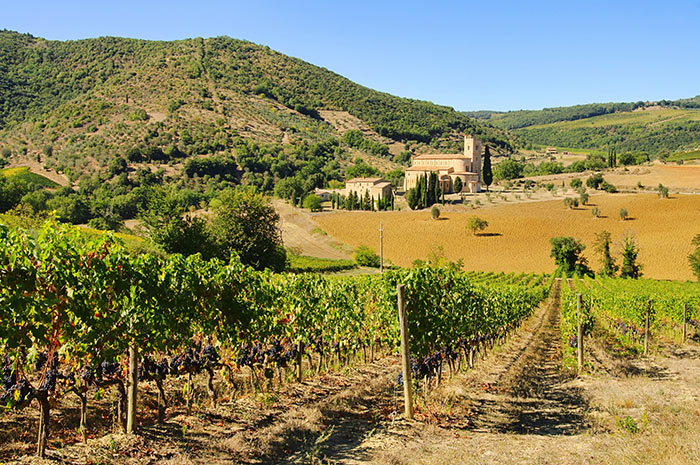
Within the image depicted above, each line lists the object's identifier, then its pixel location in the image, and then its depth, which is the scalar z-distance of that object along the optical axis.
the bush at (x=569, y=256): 57.66
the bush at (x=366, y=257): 52.06
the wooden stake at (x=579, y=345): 12.98
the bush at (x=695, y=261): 48.61
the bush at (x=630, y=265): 53.00
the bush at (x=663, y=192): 83.07
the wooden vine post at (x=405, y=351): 8.02
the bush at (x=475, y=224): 70.06
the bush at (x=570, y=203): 82.44
